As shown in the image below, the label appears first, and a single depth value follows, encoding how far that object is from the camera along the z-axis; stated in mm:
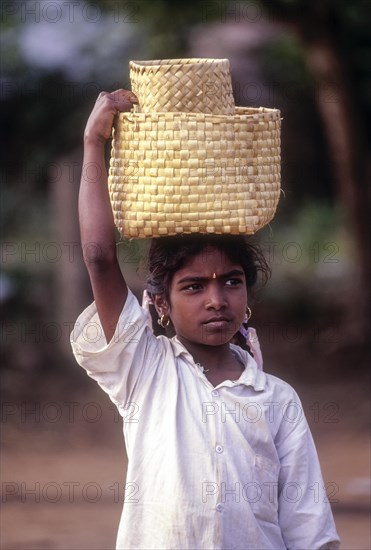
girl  5160
